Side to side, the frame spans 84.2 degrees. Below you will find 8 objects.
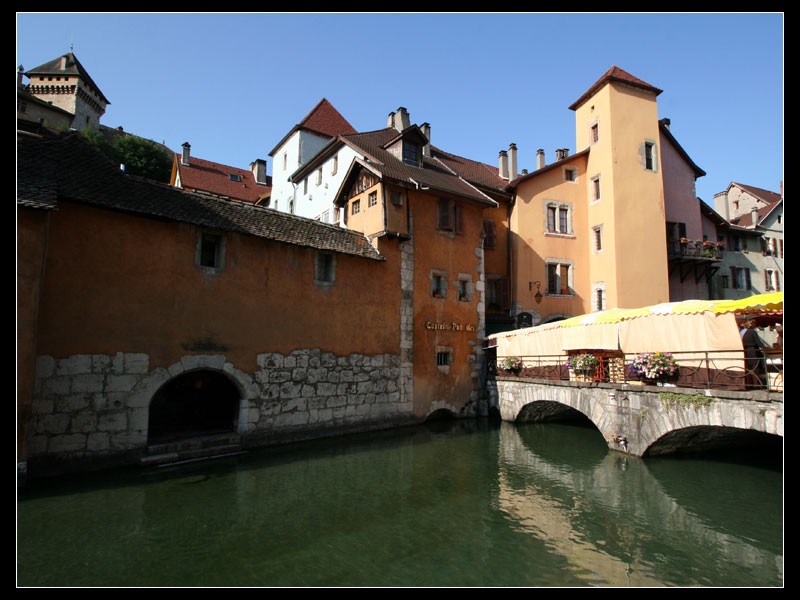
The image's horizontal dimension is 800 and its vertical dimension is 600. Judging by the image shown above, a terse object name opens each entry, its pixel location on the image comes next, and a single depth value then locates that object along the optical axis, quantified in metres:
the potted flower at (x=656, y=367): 10.69
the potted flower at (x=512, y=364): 17.17
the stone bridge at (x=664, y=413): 8.72
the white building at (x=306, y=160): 23.30
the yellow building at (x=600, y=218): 21.80
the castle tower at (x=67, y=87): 45.41
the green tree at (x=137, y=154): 39.09
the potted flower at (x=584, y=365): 13.41
